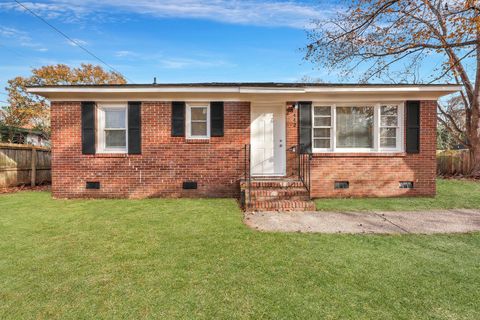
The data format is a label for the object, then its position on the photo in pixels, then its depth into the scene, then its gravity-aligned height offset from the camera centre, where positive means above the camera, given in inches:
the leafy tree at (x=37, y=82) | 844.0 +231.4
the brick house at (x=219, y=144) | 306.3 +16.9
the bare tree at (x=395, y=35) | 335.9 +182.9
